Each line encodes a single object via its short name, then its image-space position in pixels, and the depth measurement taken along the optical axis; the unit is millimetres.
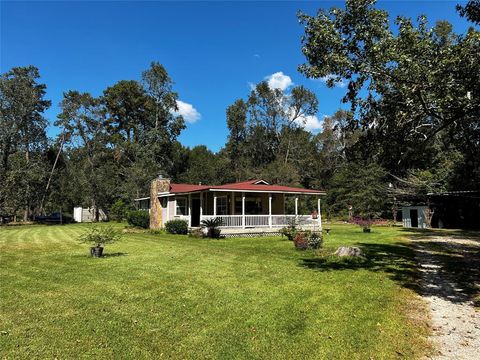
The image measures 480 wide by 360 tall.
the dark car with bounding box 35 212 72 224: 38406
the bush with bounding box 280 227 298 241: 16944
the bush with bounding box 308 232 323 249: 13711
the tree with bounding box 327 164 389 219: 34312
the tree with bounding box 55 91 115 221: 40594
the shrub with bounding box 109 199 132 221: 36562
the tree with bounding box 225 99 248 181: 54062
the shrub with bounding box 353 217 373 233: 23145
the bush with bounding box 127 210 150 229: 27062
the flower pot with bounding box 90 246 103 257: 11305
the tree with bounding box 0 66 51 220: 33031
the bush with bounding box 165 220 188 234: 21875
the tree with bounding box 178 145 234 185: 46469
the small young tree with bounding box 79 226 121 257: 11287
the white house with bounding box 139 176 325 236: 20922
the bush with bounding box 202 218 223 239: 19094
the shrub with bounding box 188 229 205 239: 19523
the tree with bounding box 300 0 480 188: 8008
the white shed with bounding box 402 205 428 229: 28381
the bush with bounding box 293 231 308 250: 13633
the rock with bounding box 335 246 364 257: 11625
